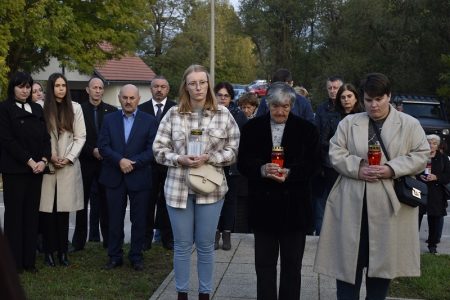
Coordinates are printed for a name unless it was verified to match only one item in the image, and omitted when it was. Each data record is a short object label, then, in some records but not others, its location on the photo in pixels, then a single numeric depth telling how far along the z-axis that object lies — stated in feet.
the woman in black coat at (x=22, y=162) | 21.18
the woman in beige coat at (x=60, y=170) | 22.66
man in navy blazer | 22.25
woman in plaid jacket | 17.31
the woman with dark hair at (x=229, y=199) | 25.82
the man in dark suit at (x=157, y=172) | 25.71
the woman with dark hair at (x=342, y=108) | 24.25
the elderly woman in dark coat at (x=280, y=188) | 16.35
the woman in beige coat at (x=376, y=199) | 15.10
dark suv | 66.23
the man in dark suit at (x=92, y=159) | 25.36
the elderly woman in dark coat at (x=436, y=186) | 28.73
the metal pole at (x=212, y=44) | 98.74
